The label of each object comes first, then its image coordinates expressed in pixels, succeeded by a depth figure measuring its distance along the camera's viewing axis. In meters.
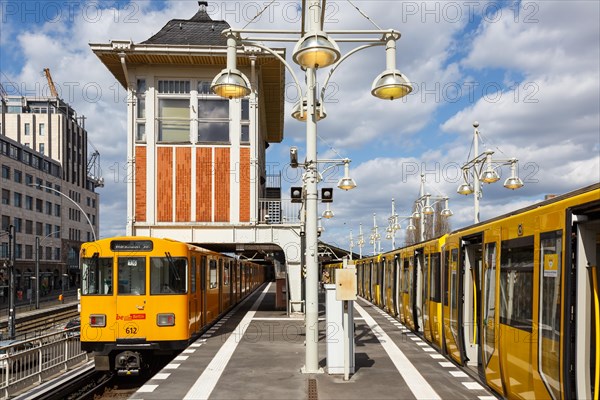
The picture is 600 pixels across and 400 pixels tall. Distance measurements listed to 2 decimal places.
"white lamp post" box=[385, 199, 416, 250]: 40.42
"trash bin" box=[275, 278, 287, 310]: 26.45
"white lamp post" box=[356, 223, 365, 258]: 58.02
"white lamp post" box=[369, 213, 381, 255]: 52.66
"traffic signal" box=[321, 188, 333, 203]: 13.81
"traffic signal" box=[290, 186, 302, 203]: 14.41
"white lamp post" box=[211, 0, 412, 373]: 9.71
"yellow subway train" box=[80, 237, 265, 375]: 13.62
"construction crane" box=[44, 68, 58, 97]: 117.75
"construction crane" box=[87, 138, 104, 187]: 98.79
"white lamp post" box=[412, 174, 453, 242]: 29.27
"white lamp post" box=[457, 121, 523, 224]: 19.52
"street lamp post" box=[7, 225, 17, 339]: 29.72
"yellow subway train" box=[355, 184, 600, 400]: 6.04
